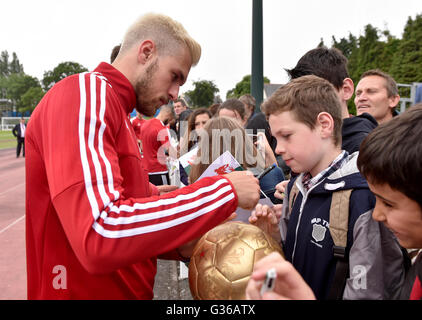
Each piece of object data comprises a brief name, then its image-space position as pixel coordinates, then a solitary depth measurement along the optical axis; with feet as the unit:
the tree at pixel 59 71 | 308.60
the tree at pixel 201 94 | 232.73
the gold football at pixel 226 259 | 4.77
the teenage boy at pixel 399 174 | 4.28
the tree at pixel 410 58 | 82.79
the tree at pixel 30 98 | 288.30
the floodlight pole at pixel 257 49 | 19.60
